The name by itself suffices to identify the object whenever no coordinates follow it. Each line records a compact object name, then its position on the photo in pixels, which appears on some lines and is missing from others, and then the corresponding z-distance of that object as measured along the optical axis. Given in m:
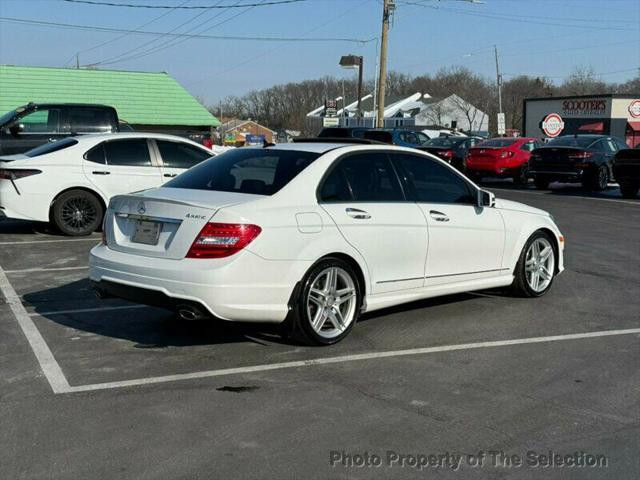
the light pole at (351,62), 48.34
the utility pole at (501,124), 49.00
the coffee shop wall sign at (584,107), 51.62
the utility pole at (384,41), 33.12
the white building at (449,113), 103.94
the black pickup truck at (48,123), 15.82
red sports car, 24.89
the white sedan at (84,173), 11.45
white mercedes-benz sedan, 5.69
